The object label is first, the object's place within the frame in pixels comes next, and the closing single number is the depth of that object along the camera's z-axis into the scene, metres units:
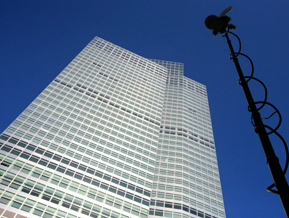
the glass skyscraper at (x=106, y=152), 50.09
